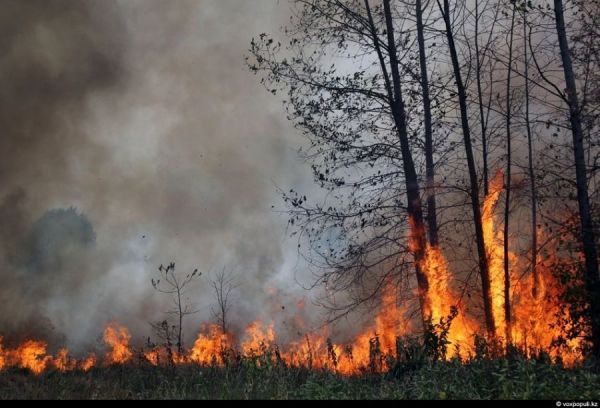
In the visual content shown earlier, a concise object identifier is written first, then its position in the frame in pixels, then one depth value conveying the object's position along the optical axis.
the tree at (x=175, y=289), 28.17
